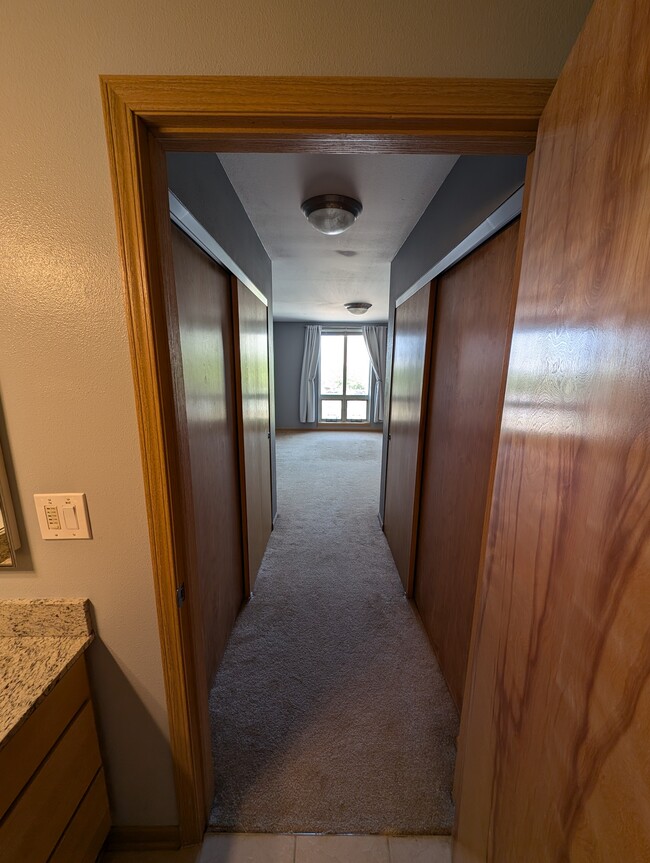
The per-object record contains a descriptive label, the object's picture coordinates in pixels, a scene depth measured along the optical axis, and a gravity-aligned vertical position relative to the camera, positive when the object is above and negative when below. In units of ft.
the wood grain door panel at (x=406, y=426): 6.67 -1.27
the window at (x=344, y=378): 23.93 -0.67
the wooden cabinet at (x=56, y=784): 2.39 -3.23
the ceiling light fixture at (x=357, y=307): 15.85 +2.83
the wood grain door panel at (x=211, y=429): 4.32 -0.93
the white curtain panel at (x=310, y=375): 23.13 -0.50
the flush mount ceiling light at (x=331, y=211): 5.96 +2.76
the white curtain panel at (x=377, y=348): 22.95 +1.39
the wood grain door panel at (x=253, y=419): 6.70 -1.18
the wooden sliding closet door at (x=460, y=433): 4.02 -0.90
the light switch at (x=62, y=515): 2.87 -1.24
